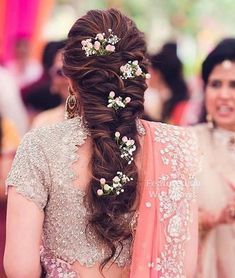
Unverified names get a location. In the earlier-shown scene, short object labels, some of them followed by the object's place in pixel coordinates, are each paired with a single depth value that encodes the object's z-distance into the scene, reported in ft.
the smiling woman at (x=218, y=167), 12.65
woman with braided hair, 8.83
